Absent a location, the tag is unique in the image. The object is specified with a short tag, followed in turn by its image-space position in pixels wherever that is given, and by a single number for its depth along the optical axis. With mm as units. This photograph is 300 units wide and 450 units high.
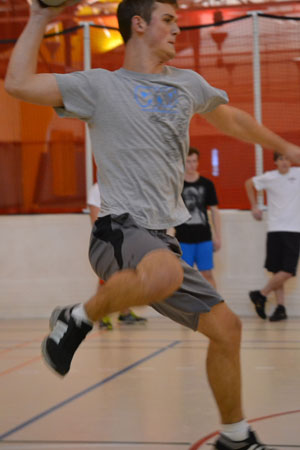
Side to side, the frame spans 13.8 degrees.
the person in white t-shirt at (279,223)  14239
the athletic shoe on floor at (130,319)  14287
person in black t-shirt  13929
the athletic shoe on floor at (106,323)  13333
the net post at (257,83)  15105
